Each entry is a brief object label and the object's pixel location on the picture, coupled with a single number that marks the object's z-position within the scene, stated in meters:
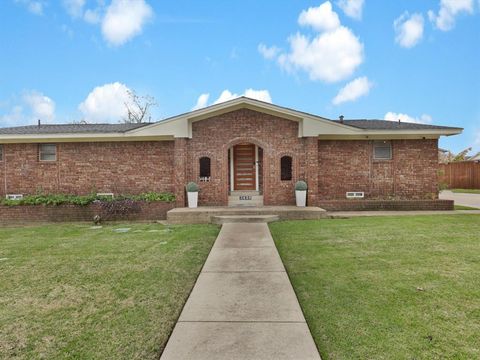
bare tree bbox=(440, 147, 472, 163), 31.73
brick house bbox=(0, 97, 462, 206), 11.00
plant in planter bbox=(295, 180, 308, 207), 10.59
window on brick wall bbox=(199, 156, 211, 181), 11.20
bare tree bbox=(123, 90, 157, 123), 29.19
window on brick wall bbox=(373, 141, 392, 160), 11.94
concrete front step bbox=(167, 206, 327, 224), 9.45
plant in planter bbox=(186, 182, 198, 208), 10.46
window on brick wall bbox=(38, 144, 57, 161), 11.86
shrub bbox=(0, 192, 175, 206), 10.47
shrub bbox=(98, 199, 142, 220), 10.30
